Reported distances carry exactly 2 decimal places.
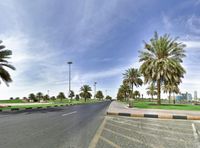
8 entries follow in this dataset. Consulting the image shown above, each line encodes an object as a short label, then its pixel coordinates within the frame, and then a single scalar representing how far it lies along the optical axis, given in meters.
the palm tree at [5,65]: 17.54
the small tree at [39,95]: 84.37
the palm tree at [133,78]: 45.48
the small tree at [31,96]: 73.47
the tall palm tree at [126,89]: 55.07
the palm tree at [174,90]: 44.72
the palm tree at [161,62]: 21.30
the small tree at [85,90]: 69.90
